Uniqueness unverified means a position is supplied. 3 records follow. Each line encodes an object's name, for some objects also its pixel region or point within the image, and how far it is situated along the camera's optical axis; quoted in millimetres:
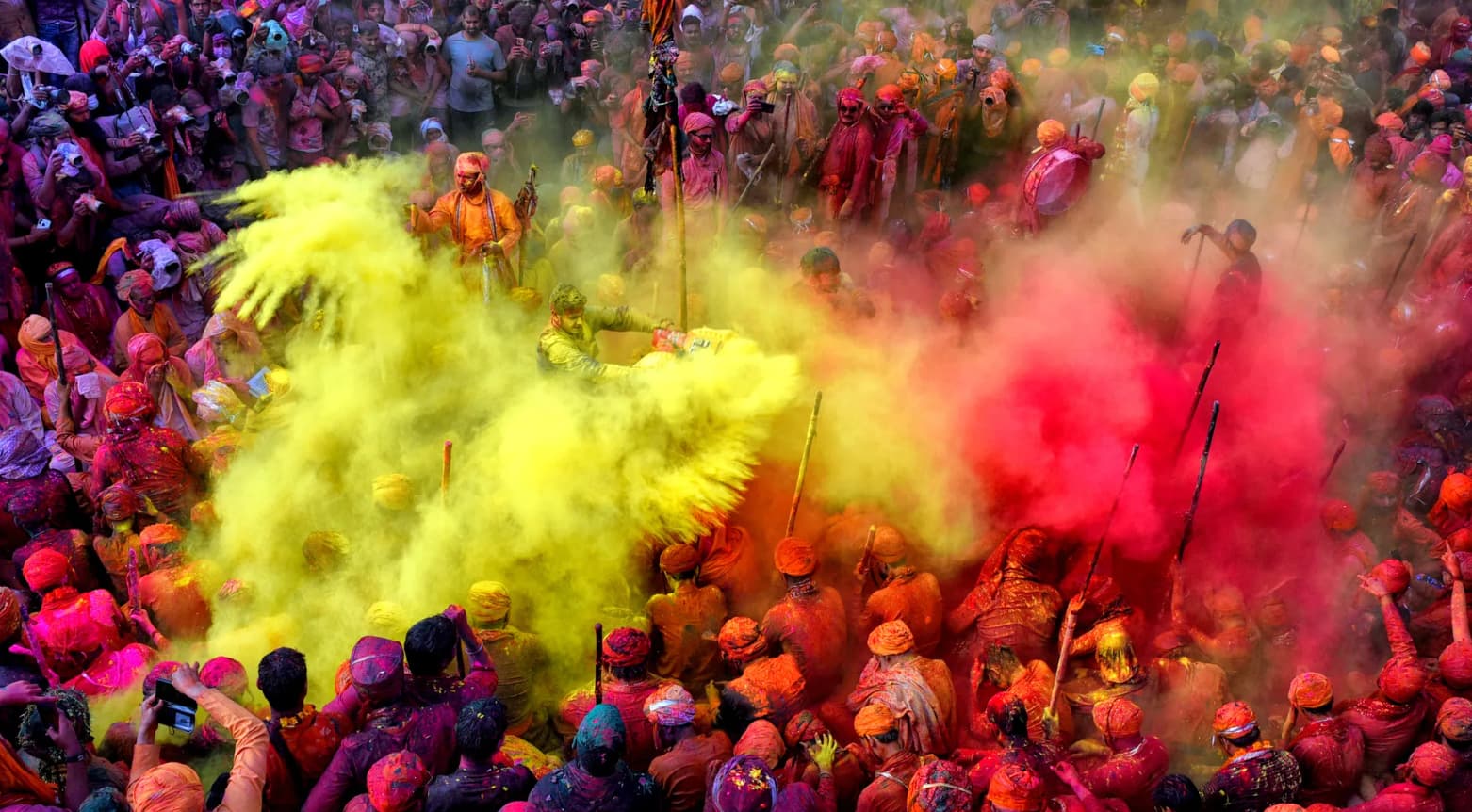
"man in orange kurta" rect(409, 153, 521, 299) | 9453
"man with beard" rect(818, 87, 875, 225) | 11492
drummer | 10906
